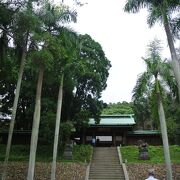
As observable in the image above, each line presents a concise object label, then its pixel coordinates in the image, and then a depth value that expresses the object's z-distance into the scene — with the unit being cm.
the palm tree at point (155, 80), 1133
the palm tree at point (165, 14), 925
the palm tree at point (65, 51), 1142
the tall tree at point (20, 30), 987
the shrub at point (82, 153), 1714
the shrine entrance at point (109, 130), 2192
